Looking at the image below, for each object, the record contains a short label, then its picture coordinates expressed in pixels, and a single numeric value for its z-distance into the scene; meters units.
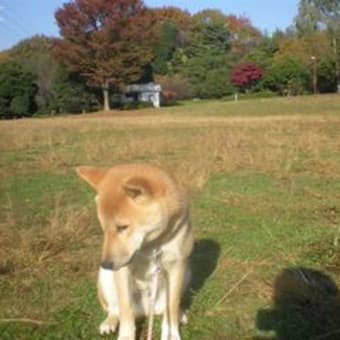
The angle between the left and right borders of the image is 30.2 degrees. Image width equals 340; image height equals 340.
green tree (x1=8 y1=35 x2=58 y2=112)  56.12
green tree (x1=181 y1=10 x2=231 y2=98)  67.69
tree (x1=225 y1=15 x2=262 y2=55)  79.00
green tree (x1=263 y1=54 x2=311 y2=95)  62.07
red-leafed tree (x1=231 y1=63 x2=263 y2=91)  65.38
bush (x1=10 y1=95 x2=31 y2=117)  52.00
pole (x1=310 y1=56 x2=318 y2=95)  62.00
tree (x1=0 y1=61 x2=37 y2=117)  52.00
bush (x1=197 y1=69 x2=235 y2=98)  67.38
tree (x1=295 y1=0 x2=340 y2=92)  58.31
